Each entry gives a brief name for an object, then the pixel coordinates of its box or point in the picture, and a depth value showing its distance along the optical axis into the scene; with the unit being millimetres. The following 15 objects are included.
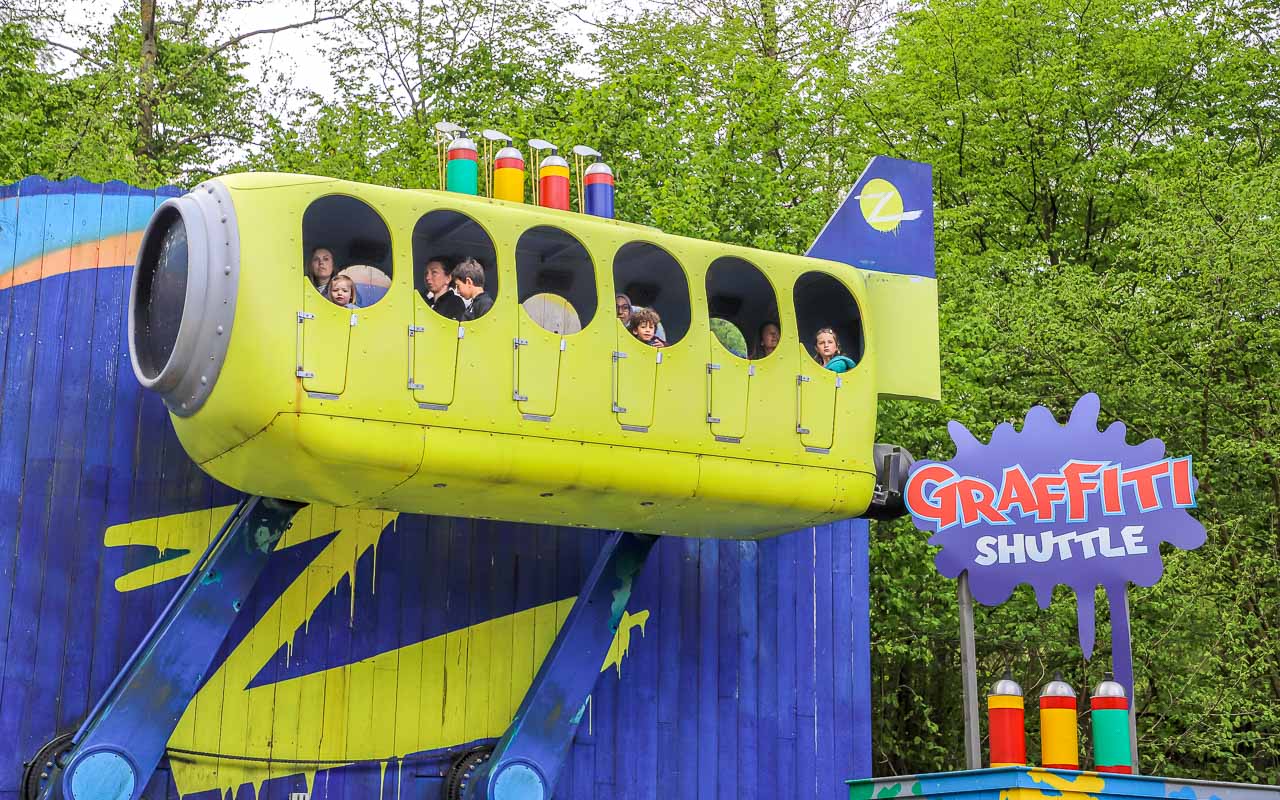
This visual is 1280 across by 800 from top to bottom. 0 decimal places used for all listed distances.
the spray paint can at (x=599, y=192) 13367
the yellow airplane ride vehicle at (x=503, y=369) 10422
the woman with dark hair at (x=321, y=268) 10656
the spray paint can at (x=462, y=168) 12547
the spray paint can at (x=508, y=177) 12875
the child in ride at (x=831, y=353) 12786
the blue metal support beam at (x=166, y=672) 10781
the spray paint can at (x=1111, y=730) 11852
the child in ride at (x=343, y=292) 10688
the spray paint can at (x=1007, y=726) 11500
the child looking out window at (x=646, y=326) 11930
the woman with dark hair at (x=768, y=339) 12406
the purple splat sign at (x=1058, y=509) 12656
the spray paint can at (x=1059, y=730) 11500
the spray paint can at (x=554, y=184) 12898
